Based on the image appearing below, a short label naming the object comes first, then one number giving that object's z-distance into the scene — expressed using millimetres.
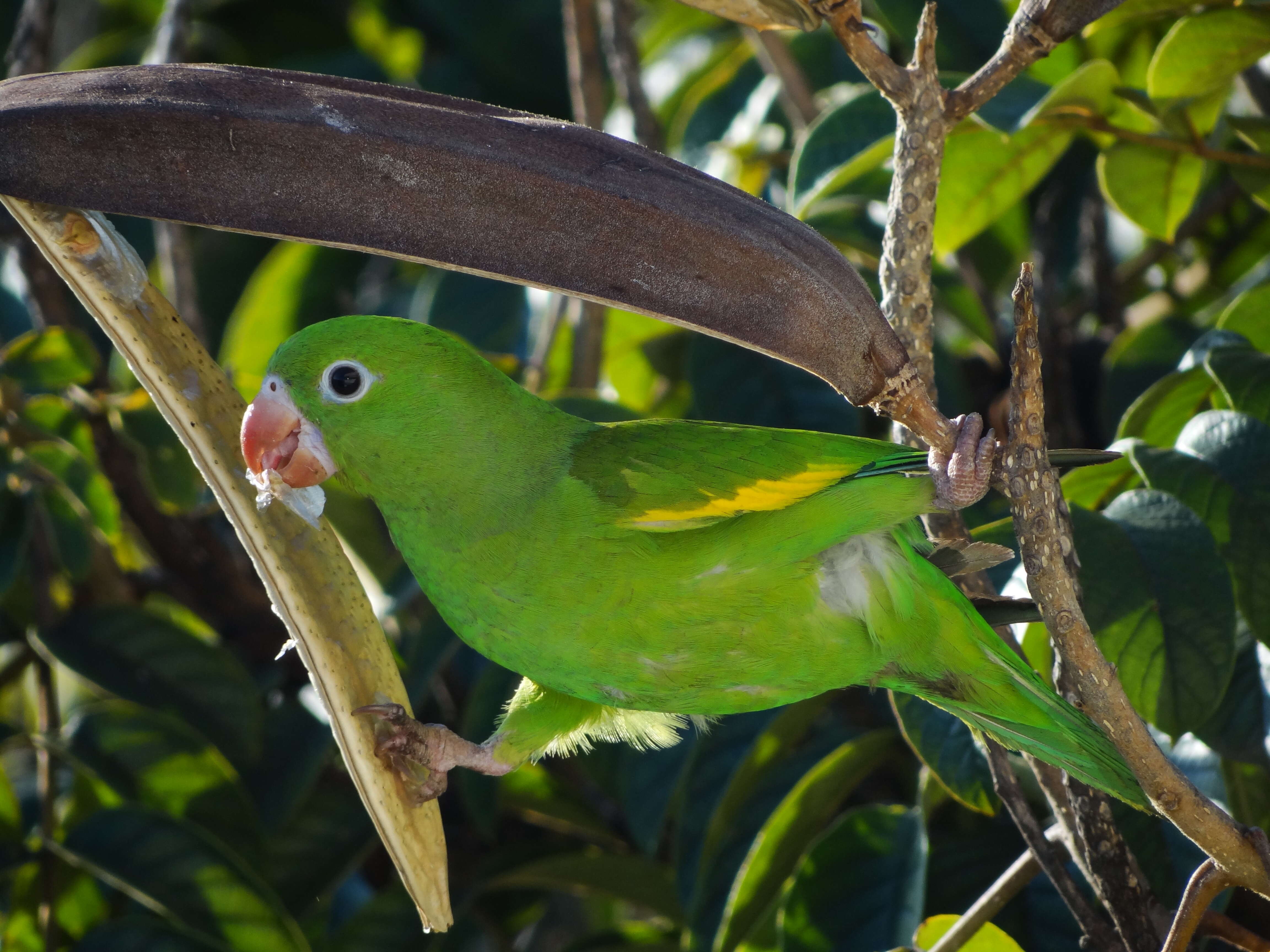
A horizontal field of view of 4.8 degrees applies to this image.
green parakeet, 2994
